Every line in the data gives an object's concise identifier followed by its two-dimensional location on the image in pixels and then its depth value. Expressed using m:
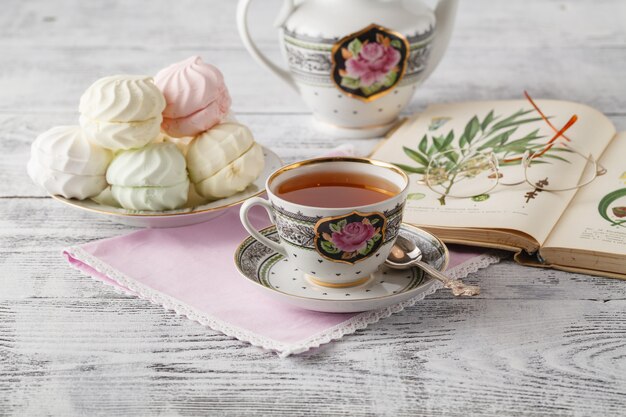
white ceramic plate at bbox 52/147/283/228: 1.09
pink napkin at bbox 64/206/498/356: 1.00
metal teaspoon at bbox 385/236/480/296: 0.99
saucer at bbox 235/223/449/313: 0.98
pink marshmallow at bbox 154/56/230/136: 1.11
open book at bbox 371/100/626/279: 1.07
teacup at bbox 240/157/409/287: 0.99
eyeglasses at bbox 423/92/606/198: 1.15
